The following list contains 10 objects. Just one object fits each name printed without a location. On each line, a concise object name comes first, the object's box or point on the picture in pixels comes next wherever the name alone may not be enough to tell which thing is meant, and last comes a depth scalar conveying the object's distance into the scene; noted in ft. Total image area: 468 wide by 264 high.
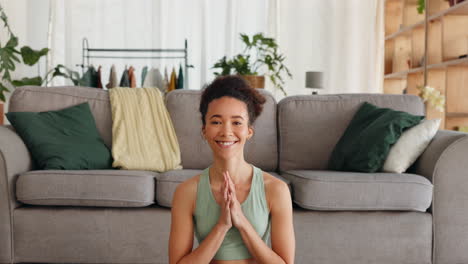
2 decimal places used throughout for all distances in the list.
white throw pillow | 8.77
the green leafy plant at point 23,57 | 16.06
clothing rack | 19.93
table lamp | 18.34
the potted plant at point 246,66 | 15.90
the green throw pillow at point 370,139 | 8.84
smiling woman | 4.20
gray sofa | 8.14
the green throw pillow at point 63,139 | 9.11
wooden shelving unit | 14.99
